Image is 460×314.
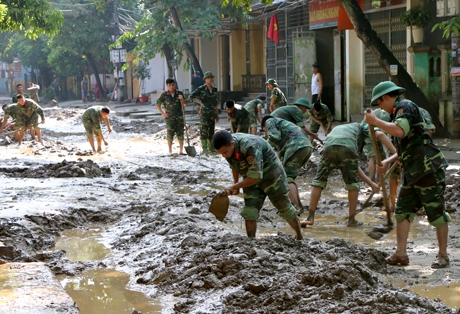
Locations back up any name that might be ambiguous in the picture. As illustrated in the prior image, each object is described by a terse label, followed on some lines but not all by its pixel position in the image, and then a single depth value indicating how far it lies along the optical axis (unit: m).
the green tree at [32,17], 16.12
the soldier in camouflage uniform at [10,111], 17.83
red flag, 21.70
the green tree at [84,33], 37.09
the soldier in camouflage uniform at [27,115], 17.92
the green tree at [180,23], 22.90
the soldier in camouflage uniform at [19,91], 20.11
